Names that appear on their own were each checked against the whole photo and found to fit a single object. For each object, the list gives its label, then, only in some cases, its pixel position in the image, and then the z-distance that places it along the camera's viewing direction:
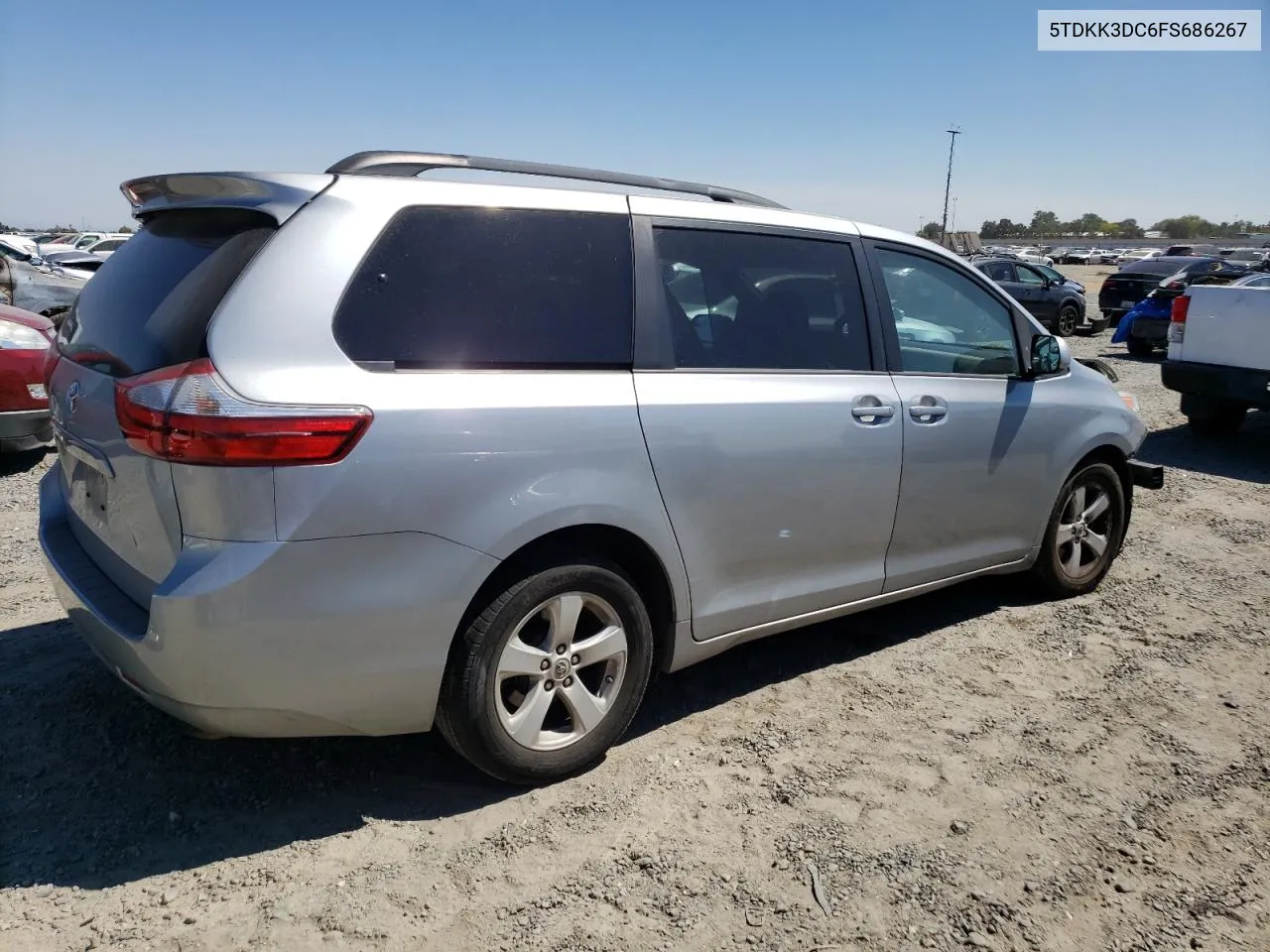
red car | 6.27
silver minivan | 2.46
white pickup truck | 8.41
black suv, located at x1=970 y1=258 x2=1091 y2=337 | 19.70
